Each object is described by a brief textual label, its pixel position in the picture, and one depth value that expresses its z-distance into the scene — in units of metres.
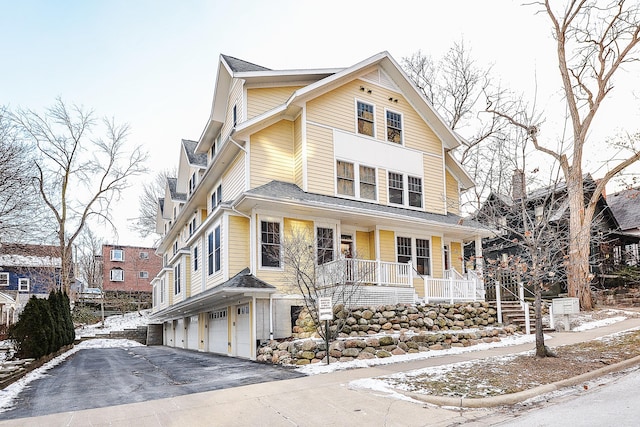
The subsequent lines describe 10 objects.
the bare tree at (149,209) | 43.31
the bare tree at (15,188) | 12.85
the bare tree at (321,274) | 12.38
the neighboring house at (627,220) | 30.16
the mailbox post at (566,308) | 15.70
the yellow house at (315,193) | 14.43
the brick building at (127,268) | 43.78
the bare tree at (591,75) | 20.34
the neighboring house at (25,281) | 35.50
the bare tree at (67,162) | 28.72
